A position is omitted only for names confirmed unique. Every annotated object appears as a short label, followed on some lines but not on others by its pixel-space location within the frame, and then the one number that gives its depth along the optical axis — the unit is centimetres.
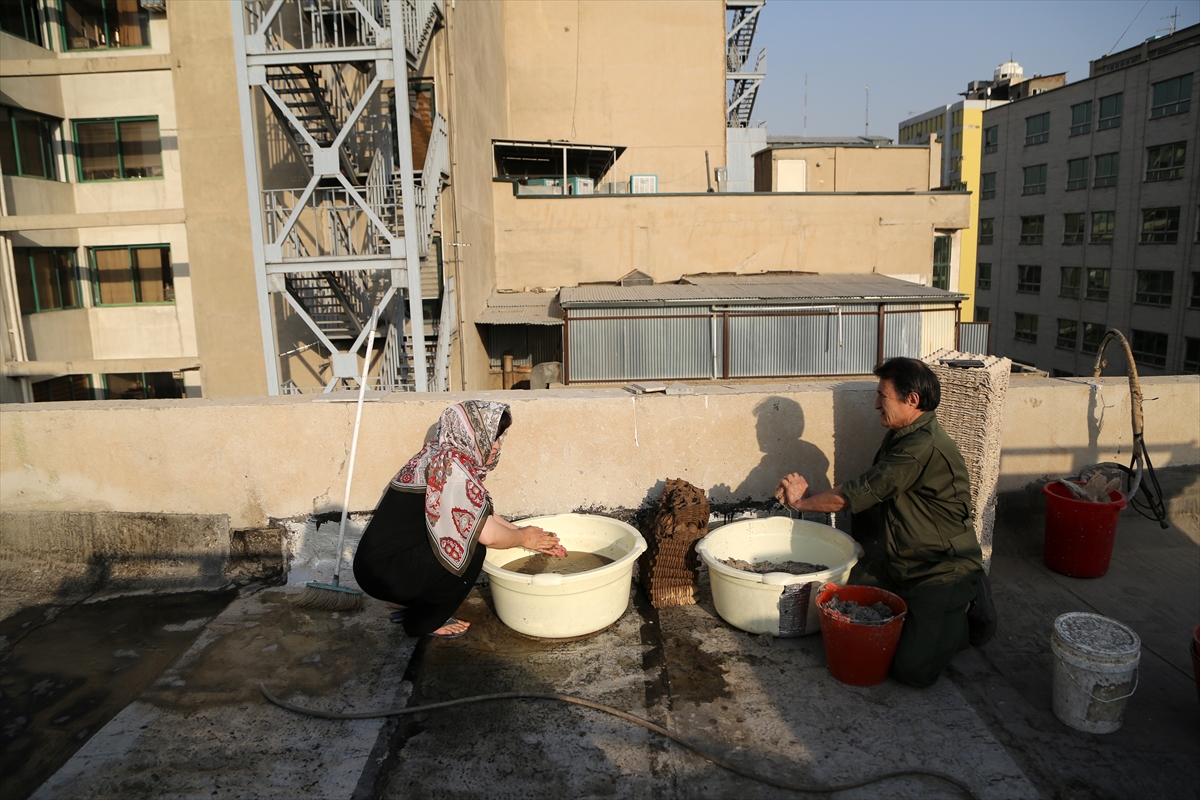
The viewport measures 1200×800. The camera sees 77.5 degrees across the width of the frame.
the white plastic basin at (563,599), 403
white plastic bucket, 336
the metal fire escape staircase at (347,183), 994
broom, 461
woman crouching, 395
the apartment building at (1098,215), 3806
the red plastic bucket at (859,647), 364
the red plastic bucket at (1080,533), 498
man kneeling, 388
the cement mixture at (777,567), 450
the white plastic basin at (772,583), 410
